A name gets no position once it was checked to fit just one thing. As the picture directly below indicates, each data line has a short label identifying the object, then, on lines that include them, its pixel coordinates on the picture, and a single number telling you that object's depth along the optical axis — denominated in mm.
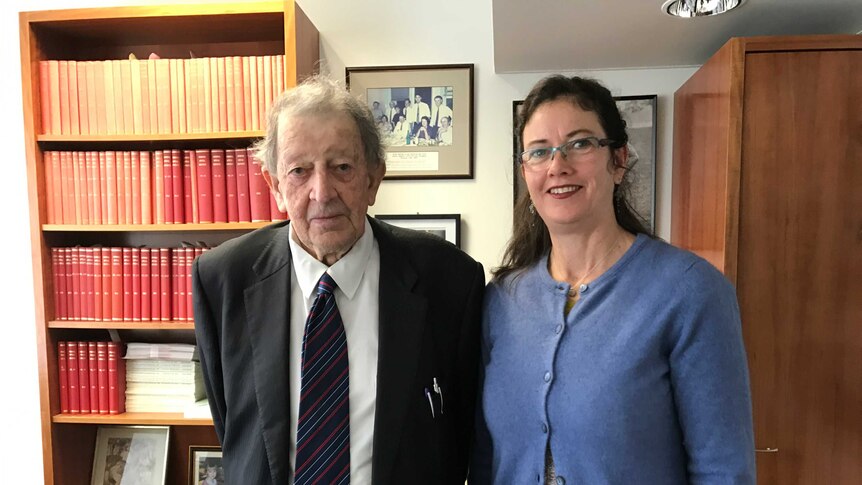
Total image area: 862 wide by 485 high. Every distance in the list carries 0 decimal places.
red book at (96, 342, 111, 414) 1969
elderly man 1055
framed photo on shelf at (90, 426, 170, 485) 2072
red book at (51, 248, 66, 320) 1933
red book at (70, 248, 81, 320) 1931
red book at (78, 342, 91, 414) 1970
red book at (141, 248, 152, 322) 1918
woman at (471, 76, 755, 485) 892
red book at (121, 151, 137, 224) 1897
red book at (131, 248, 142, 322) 1919
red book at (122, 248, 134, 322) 1923
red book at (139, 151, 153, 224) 1897
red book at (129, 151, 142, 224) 1897
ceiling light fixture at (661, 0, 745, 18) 1465
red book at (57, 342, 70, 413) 1970
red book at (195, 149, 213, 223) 1886
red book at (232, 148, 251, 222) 1875
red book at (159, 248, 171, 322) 1918
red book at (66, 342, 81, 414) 1970
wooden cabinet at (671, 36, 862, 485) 1498
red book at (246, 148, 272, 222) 1872
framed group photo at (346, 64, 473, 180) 2105
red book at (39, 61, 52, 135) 1886
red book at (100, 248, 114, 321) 1925
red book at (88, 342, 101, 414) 1968
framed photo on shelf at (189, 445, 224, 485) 2096
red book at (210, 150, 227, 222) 1886
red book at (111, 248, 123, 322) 1922
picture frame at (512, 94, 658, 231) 2057
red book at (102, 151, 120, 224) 1897
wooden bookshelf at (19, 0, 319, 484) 1824
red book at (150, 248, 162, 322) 1920
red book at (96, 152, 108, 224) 1900
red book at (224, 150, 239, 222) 1888
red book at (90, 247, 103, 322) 1924
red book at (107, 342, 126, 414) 1972
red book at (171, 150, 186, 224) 1891
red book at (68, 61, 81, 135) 1880
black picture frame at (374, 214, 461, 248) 2133
